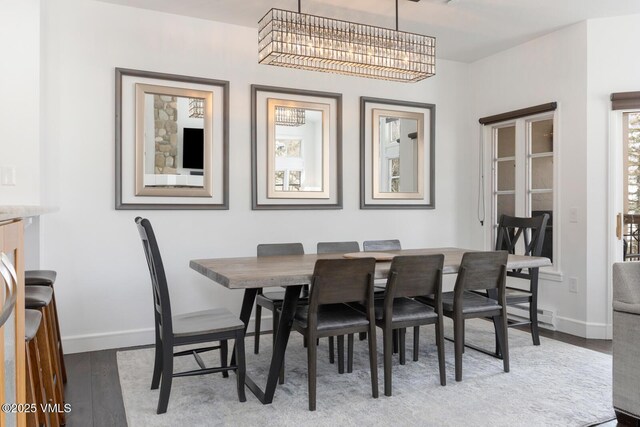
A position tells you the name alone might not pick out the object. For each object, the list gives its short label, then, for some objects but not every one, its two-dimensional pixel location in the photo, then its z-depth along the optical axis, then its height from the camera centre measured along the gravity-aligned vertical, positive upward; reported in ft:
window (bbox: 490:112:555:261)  14.78 +1.36
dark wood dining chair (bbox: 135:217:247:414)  7.74 -2.02
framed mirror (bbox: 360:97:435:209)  15.47 +1.89
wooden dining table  7.91 -1.16
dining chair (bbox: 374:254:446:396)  8.95 -1.68
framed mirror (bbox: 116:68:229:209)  12.29 +1.88
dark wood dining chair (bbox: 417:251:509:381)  9.70 -1.92
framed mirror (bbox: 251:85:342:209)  13.89 +1.87
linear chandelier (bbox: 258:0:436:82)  9.74 +3.55
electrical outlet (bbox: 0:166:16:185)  9.84 +0.76
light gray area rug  7.90 -3.50
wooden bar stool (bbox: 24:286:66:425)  6.88 -1.95
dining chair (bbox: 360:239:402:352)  10.83 -1.08
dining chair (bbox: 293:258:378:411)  8.14 -1.66
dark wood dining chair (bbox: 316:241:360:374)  12.23 -0.98
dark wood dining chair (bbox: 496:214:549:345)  12.14 -1.07
